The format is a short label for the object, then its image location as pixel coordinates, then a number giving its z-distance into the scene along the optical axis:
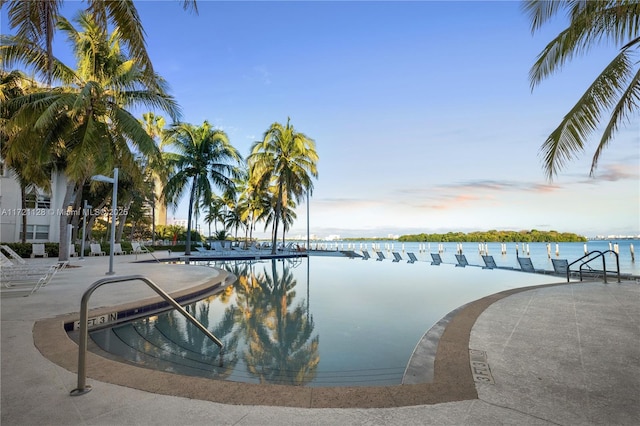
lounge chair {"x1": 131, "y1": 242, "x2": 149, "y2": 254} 19.11
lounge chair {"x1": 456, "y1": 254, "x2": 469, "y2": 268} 19.04
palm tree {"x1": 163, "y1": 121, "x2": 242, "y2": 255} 21.03
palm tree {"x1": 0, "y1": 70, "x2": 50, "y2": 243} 11.91
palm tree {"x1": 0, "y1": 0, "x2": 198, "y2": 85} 4.94
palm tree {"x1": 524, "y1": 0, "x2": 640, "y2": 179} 5.21
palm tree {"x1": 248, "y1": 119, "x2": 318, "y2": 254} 22.78
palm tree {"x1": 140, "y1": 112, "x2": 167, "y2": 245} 24.59
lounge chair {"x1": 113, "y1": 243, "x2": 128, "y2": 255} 20.20
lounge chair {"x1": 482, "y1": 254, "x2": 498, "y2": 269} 17.03
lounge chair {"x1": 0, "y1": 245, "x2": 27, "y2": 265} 8.52
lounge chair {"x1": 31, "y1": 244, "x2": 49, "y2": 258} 16.61
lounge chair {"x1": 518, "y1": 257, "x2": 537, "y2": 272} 15.20
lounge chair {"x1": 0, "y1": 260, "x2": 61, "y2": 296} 6.53
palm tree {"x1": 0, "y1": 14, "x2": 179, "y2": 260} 10.12
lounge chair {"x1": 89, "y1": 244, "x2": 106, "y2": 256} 19.69
